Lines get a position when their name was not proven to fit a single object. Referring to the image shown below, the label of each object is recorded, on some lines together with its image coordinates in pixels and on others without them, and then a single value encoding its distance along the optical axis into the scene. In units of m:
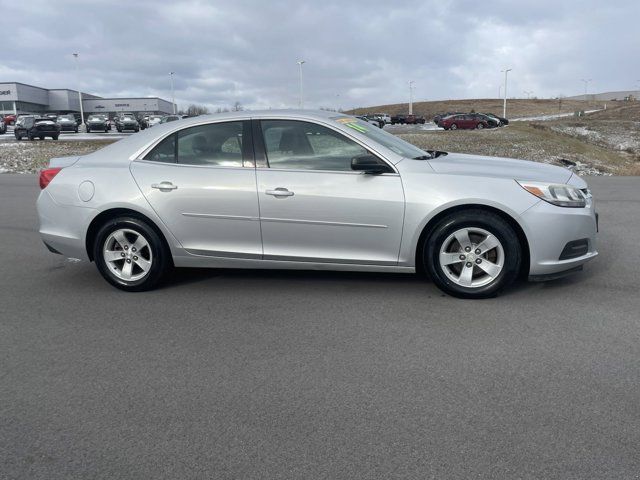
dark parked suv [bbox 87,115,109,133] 48.78
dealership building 105.94
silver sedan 4.91
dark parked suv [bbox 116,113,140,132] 48.19
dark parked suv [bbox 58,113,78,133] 48.81
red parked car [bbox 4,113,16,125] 74.96
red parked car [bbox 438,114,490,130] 51.96
